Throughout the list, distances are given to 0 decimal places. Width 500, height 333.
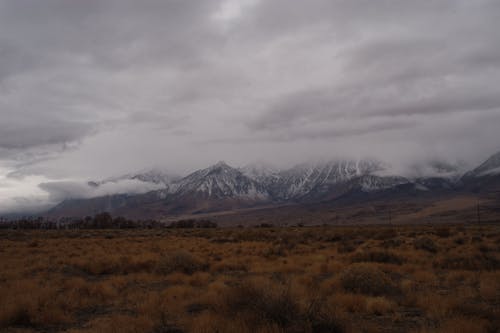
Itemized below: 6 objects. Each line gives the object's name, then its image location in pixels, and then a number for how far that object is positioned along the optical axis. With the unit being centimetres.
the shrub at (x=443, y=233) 4143
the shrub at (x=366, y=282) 1369
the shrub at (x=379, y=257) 2161
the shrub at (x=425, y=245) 2619
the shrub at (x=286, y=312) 892
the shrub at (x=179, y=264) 1948
